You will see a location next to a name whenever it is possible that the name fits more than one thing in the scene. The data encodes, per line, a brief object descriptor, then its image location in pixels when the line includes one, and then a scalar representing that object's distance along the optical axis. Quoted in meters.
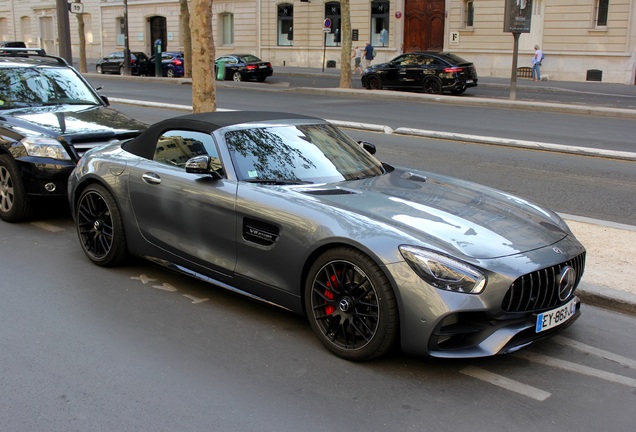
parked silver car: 3.98
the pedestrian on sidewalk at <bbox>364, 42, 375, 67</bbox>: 39.75
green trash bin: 34.47
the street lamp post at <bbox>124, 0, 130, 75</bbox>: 37.88
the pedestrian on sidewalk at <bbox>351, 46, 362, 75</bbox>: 39.91
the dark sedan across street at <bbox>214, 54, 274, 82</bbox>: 34.91
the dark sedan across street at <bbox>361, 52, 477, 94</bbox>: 27.06
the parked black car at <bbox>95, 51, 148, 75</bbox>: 40.97
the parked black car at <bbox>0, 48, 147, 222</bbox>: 7.25
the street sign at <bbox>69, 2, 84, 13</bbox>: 18.05
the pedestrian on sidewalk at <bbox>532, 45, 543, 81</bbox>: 34.46
